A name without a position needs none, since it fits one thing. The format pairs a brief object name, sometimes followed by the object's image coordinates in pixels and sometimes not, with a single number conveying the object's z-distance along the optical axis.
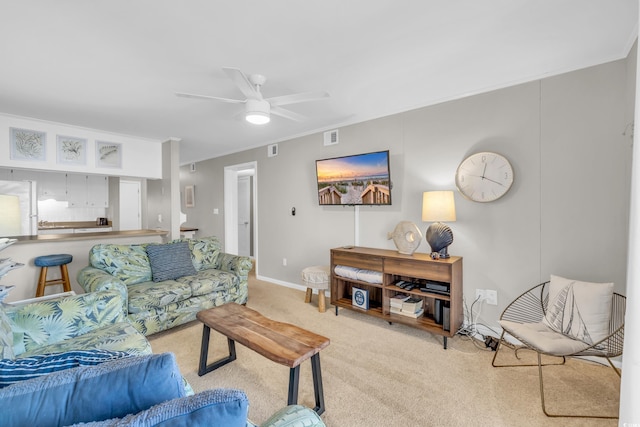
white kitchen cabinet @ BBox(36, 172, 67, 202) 5.46
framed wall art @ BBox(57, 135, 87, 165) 3.75
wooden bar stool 3.07
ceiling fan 2.13
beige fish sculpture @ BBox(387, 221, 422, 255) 2.84
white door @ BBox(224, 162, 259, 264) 5.44
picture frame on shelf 3.08
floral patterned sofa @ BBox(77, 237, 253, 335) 2.60
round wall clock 2.56
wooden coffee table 1.60
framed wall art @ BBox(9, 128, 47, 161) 3.42
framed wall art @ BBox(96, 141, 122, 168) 4.07
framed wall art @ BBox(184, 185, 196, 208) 6.27
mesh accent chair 1.76
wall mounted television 3.26
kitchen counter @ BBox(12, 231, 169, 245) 3.26
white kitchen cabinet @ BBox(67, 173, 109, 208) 5.79
